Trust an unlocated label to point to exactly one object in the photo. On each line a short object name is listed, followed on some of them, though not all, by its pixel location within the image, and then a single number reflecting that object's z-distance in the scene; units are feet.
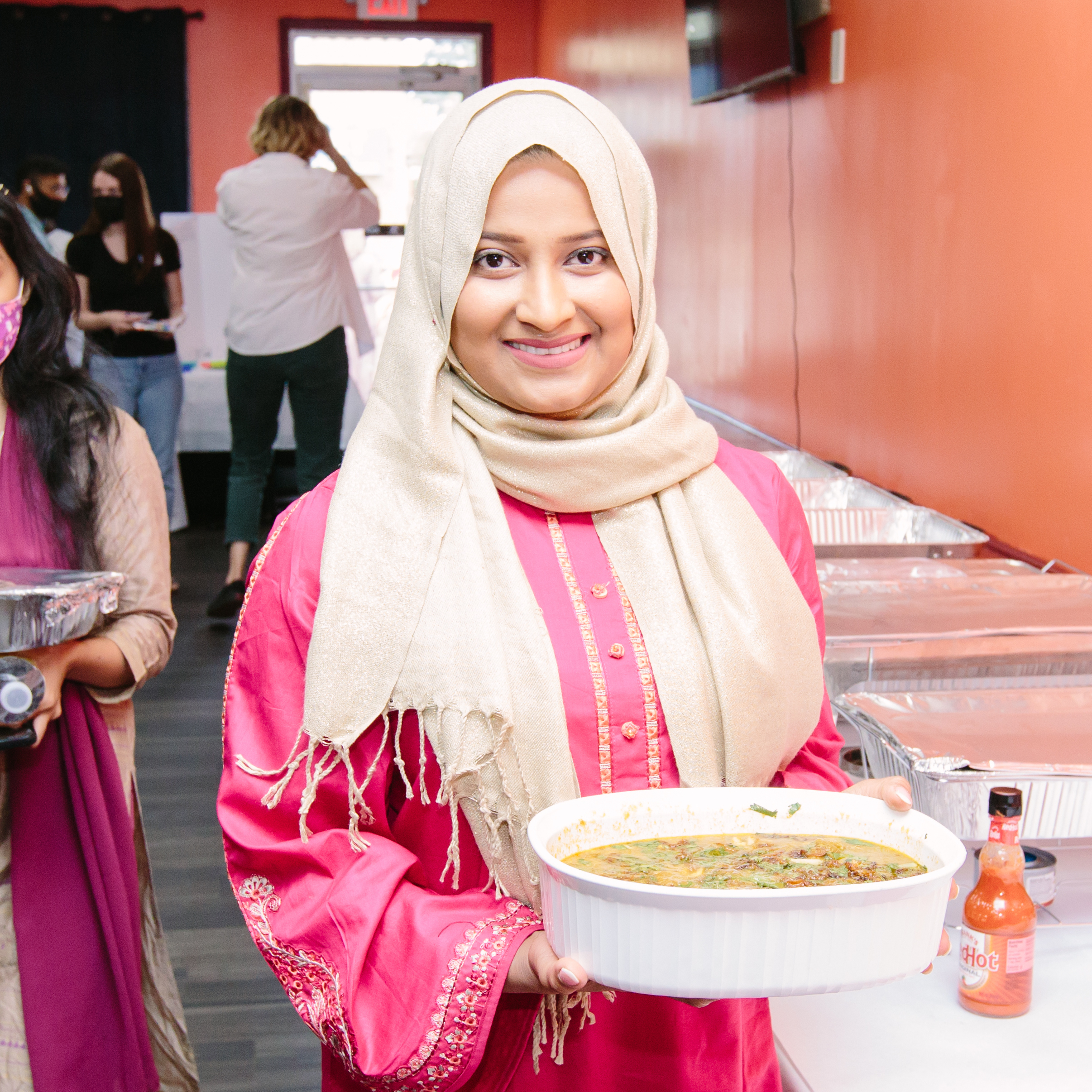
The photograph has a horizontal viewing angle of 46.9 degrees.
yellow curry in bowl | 2.65
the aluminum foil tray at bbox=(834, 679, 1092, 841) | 3.92
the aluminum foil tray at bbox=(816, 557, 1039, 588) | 6.63
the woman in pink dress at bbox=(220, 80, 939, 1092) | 2.95
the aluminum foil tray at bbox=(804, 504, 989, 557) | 7.55
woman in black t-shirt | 14.96
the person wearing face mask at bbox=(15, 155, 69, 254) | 18.99
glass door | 27.27
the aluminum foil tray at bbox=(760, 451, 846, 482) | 9.82
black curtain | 25.90
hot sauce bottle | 3.55
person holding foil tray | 4.57
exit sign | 26.71
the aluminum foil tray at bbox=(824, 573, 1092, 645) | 5.38
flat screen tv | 11.25
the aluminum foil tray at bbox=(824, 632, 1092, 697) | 5.06
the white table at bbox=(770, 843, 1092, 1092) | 3.31
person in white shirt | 13.94
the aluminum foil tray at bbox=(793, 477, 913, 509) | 9.09
